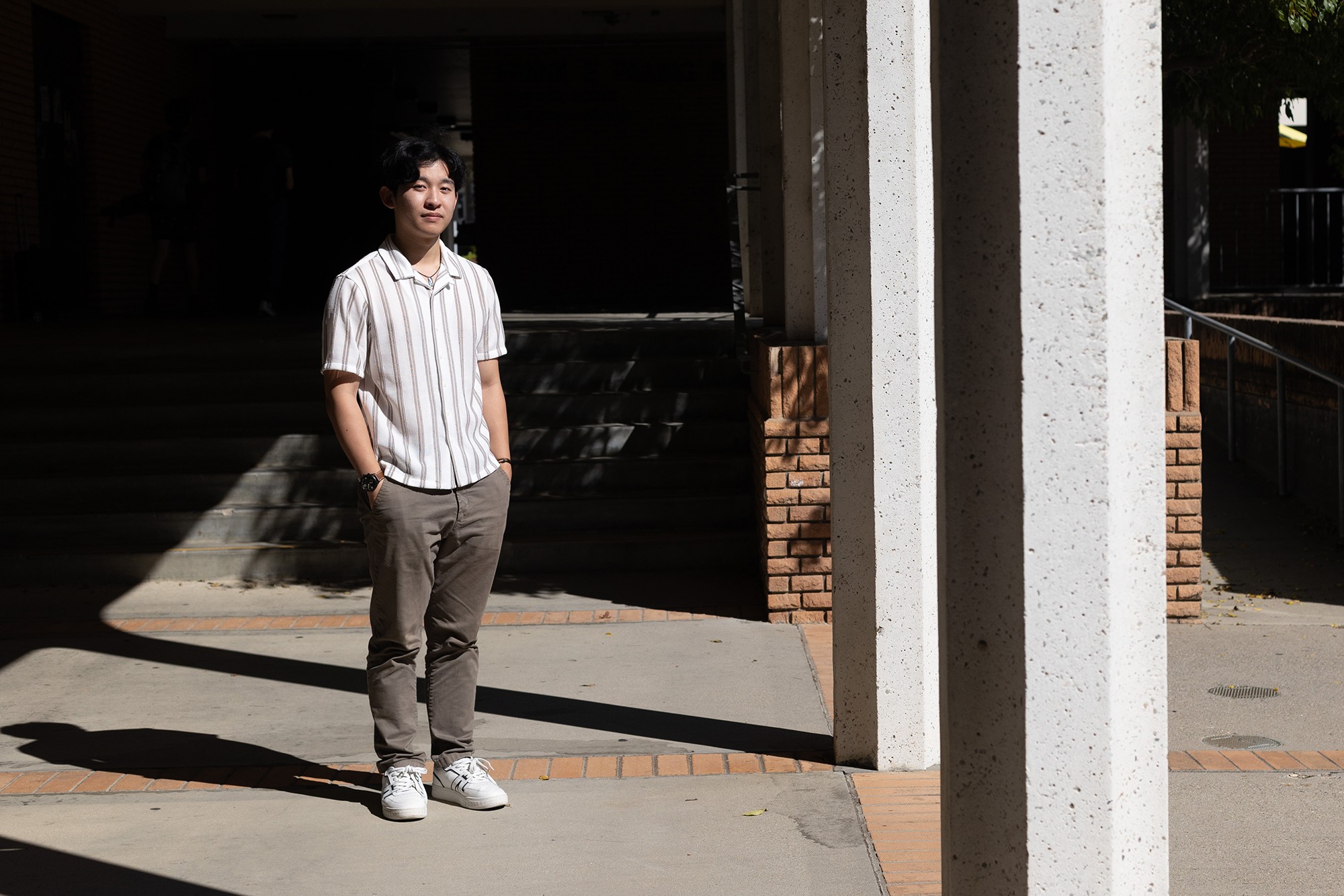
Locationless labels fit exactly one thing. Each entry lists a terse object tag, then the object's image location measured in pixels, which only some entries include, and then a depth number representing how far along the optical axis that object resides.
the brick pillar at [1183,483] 7.00
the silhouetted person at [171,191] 14.48
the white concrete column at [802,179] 7.27
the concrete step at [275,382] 9.79
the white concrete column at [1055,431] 2.25
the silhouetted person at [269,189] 14.35
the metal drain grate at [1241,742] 5.05
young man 4.22
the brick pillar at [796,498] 7.13
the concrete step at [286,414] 9.48
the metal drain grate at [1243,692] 5.72
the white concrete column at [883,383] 4.54
